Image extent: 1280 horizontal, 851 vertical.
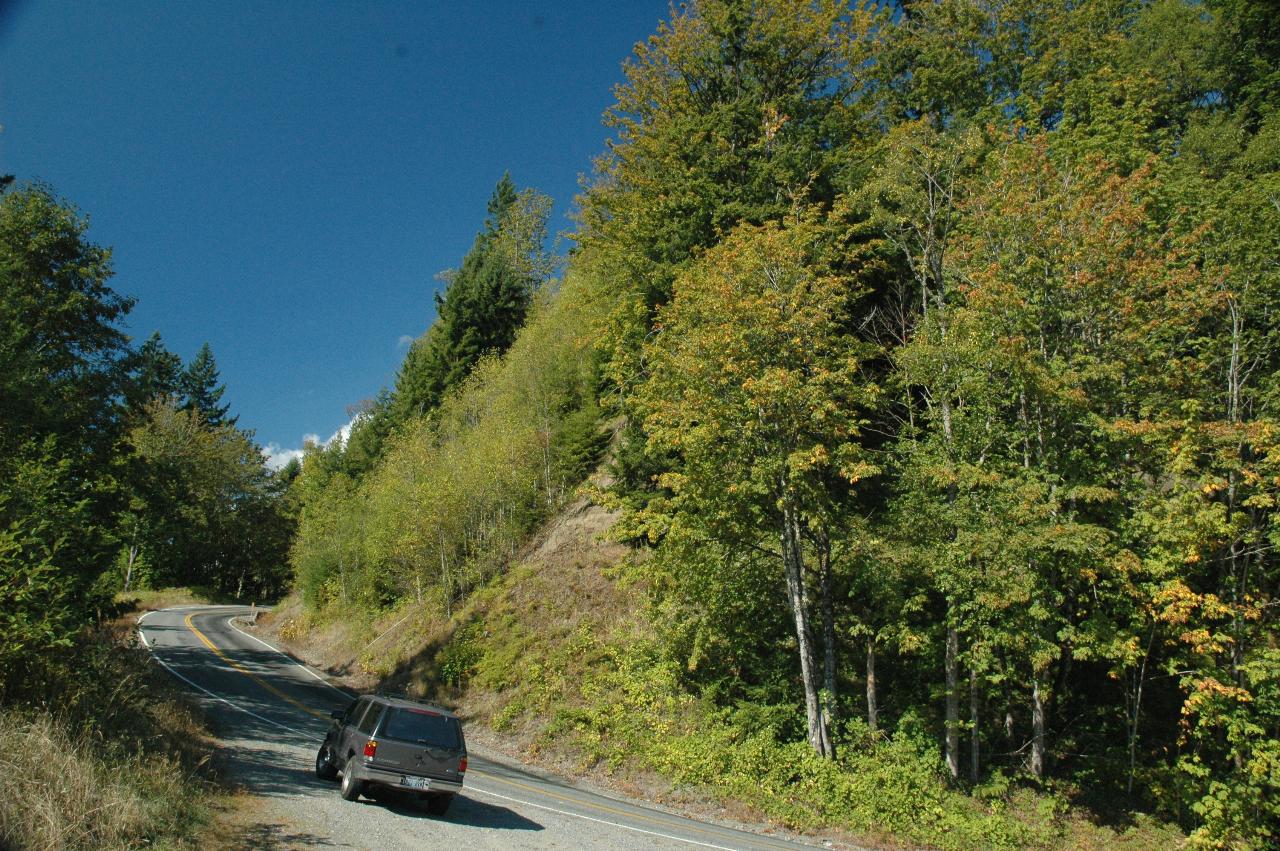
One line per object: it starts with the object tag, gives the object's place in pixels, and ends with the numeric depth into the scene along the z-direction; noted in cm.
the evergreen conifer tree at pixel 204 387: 8431
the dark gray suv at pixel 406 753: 1098
